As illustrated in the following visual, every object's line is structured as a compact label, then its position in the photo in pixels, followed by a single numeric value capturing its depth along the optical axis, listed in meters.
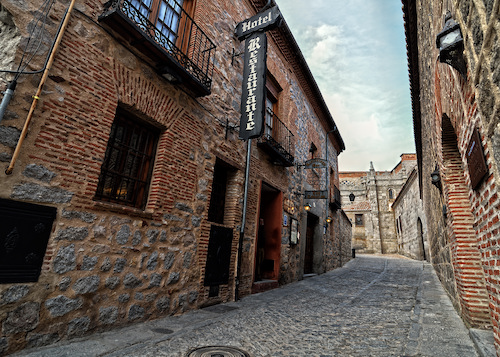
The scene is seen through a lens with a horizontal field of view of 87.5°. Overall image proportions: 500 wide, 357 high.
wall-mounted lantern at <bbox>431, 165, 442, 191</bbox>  5.61
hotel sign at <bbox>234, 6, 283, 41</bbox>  5.98
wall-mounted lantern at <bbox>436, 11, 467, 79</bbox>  2.12
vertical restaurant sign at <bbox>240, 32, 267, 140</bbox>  5.87
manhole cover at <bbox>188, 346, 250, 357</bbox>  2.81
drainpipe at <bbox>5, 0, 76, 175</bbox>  2.64
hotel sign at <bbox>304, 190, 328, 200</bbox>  9.14
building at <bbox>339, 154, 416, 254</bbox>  27.72
